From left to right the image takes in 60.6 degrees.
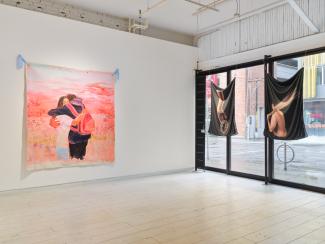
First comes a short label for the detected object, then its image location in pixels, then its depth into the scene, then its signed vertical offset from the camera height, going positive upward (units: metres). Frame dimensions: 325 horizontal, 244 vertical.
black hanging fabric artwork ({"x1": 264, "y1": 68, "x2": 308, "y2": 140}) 4.97 +0.35
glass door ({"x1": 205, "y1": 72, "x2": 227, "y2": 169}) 6.77 -0.42
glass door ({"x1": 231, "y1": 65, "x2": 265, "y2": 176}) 5.97 +0.10
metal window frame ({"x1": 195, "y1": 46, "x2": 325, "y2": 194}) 5.00 -0.47
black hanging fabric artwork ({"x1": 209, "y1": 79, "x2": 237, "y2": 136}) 6.24 +0.35
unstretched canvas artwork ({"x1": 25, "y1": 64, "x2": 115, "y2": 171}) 4.94 +0.16
